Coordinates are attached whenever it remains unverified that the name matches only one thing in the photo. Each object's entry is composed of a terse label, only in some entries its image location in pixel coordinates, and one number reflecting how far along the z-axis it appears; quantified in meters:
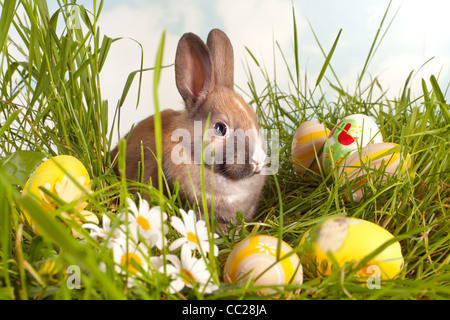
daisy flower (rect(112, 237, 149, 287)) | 0.21
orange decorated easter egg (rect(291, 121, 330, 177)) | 0.41
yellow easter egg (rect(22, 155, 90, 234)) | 0.28
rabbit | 0.34
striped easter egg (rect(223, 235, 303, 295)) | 0.25
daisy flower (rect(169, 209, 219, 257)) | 0.24
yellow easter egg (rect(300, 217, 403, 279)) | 0.25
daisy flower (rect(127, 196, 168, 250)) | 0.22
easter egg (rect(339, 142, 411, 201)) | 0.33
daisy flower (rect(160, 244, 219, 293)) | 0.22
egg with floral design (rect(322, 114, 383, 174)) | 0.38
